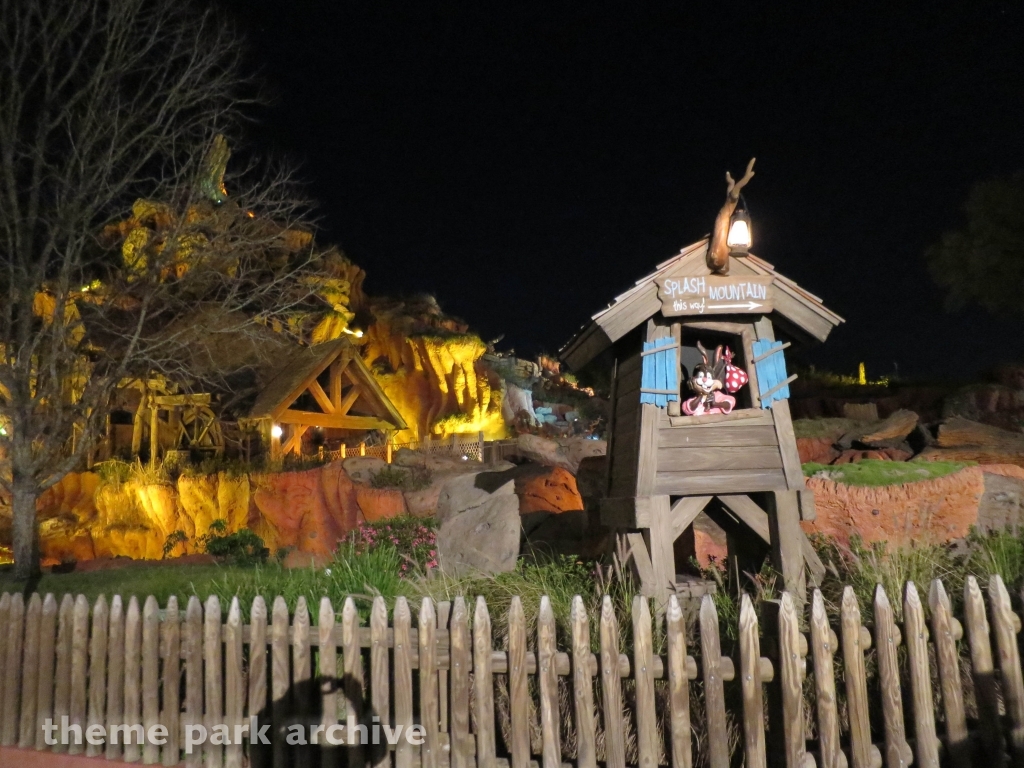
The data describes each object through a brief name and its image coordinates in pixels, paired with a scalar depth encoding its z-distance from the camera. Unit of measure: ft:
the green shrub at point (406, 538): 31.85
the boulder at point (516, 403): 113.09
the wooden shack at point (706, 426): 19.84
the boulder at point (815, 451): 54.54
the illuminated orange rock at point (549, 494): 36.63
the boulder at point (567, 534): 30.48
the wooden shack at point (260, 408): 73.61
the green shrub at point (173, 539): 67.67
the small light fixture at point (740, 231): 20.17
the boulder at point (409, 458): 66.54
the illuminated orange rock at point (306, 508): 65.00
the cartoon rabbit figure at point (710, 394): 21.72
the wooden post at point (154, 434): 77.41
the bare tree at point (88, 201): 33.73
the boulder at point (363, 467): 64.85
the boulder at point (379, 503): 59.98
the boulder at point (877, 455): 50.67
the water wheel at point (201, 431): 84.48
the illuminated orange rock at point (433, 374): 104.37
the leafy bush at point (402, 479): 60.90
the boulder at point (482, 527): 29.76
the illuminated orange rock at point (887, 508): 31.30
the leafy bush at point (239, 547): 43.00
